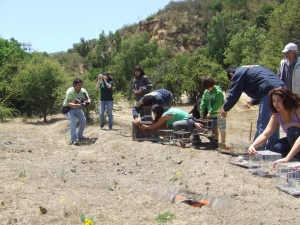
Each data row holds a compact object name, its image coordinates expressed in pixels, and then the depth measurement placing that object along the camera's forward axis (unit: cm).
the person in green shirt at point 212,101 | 678
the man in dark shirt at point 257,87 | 573
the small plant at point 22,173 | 544
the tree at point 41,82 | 1377
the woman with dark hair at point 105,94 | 984
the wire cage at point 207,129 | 672
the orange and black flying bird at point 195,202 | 415
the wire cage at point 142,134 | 781
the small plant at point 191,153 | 627
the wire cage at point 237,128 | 662
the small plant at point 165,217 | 379
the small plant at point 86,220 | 365
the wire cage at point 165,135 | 724
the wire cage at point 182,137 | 695
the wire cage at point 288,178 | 438
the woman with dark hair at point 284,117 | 484
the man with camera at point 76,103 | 856
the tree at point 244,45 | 3338
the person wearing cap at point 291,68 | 596
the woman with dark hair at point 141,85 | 896
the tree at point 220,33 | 4272
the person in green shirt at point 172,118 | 711
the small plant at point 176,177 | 525
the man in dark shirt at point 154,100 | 721
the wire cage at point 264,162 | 498
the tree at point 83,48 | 6178
